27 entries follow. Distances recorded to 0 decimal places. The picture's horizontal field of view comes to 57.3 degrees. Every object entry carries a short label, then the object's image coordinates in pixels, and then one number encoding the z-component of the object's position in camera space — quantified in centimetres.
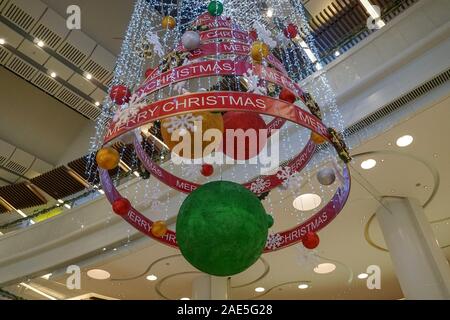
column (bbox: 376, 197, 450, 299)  572
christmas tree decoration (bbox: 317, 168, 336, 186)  300
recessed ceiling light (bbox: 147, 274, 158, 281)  831
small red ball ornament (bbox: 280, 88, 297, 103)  295
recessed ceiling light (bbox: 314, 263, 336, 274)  816
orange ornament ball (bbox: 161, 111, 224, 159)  260
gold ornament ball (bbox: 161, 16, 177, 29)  353
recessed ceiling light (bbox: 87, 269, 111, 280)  798
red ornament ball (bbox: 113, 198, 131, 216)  290
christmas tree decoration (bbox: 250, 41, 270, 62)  272
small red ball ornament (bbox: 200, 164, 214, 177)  349
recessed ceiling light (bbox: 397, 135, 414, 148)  552
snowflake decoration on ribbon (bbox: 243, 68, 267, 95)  267
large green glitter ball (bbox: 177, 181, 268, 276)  207
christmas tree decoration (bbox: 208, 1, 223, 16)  332
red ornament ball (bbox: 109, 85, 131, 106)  292
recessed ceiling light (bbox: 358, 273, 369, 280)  874
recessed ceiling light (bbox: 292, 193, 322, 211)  629
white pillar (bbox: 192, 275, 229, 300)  807
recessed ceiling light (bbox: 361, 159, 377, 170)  580
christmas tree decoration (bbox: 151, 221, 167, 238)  295
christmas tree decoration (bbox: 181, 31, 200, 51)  281
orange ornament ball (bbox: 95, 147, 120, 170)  259
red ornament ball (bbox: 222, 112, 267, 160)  283
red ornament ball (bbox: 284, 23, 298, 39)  358
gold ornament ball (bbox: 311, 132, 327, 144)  285
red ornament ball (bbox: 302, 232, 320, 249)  304
